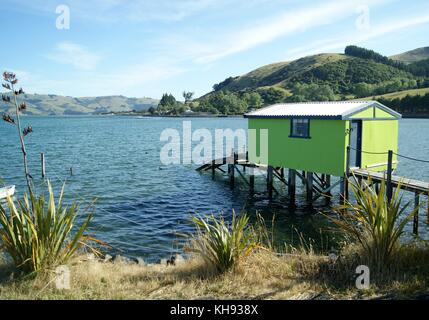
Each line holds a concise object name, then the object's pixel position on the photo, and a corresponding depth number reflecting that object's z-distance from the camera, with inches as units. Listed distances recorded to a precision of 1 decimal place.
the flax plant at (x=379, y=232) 293.3
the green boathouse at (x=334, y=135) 703.1
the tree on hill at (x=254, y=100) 7525.1
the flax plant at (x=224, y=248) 294.2
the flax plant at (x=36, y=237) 282.4
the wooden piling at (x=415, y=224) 569.0
